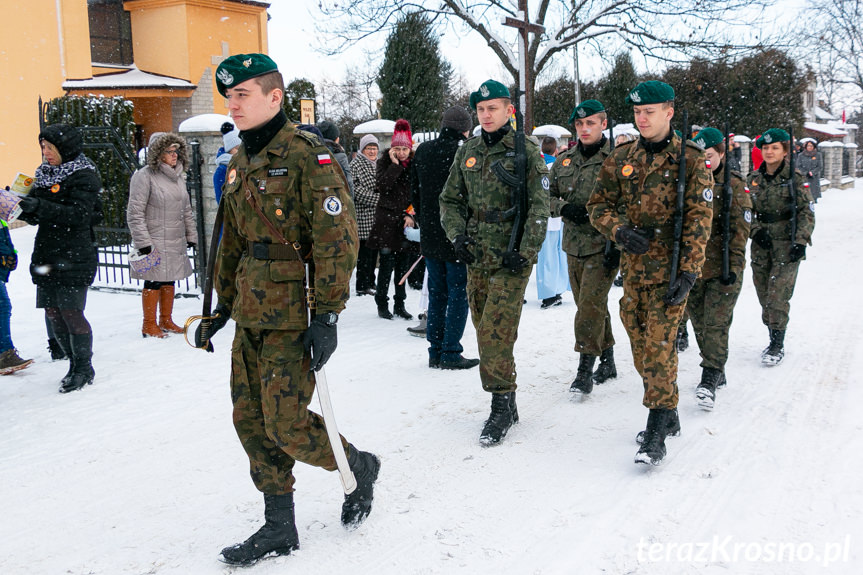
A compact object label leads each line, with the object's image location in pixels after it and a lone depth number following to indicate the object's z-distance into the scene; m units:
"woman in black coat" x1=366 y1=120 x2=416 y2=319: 8.34
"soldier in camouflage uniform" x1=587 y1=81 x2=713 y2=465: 4.27
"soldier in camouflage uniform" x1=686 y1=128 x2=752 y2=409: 5.55
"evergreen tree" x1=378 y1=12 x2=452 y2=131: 25.27
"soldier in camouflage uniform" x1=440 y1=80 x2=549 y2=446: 4.74
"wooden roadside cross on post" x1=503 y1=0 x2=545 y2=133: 9.75
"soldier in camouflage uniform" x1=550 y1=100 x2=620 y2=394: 5.56
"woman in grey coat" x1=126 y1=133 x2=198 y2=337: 7.38
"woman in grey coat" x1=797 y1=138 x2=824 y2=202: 18.72
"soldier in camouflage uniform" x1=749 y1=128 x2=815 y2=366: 6.50
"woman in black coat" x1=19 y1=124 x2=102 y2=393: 5.84
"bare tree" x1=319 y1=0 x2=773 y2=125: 20.12
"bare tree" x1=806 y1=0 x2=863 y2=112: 24.59
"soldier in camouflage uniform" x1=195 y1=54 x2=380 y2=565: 3.23
